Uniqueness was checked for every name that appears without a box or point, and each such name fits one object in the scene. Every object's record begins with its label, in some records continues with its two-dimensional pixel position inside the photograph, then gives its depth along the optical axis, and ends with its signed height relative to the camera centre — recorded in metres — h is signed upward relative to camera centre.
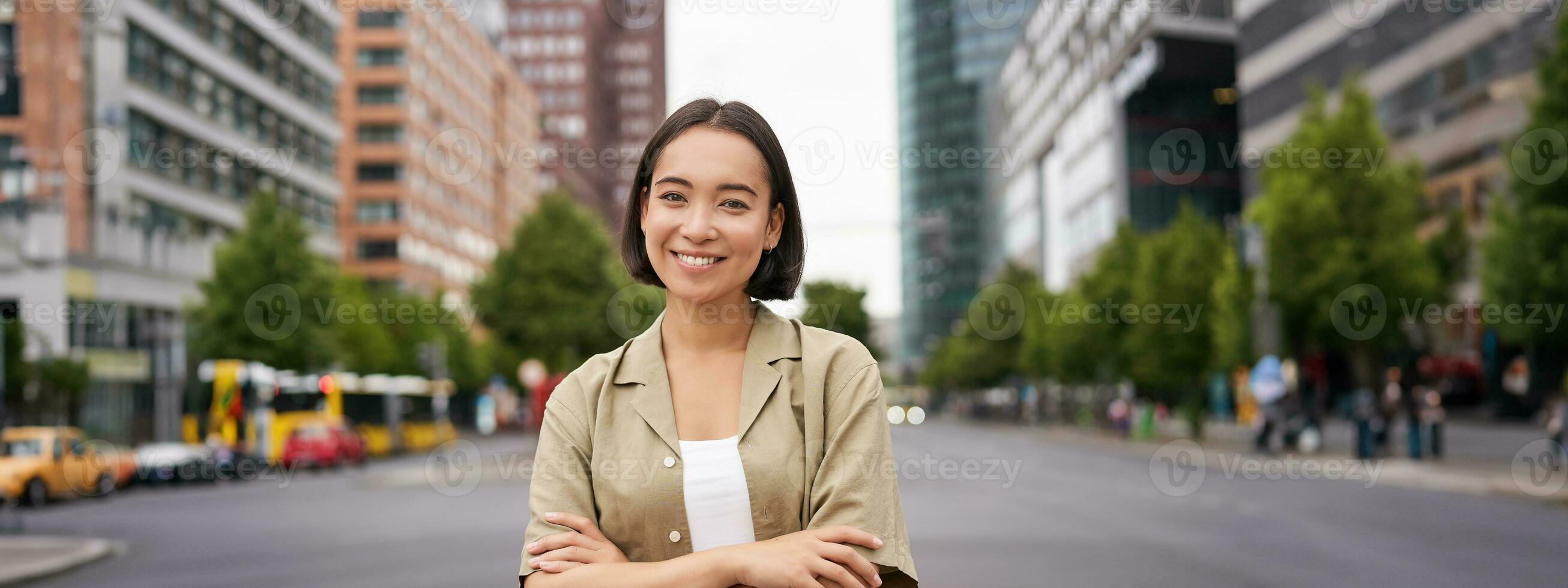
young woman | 2.53 -0.21
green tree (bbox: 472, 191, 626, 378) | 38.91 +1.04
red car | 35.19 -2.93
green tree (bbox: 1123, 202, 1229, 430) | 40.94 +0.10
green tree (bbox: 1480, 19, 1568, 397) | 25.77 +1.43
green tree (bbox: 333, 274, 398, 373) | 54.91 -0.36
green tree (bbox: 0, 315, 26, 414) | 34.94 -0.60
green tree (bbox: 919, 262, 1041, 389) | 82.06 -2.28
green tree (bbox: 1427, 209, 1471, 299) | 40.38 +1.62
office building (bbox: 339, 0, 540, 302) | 84.69 +11.62
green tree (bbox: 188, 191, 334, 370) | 41.84 +0.98
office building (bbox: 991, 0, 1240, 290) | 67.06 +10.18
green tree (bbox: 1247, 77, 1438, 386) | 33.69 +1.89
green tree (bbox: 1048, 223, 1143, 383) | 49.75 -0.27
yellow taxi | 23.75 -2.21
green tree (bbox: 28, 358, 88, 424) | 36.78 -1.26
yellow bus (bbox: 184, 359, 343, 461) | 34.84 -1.92
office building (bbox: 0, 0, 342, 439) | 38.75 +5.15
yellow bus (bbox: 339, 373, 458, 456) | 42.62 -2.80
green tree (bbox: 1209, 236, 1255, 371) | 34.72 -0.18
